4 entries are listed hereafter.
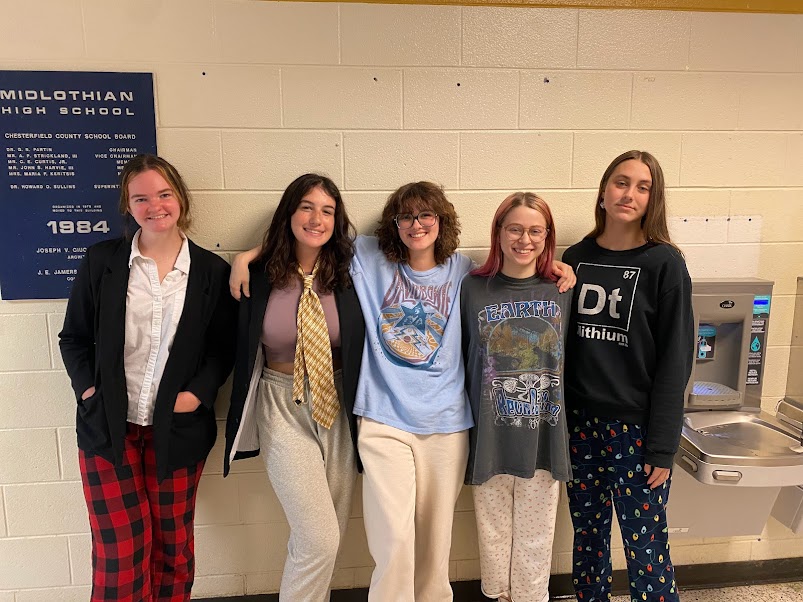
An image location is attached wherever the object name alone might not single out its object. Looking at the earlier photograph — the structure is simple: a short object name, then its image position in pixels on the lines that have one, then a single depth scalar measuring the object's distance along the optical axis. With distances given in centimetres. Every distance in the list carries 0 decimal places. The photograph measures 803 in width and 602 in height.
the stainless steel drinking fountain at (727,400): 211
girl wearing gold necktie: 180
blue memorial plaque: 191
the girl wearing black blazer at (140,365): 176
